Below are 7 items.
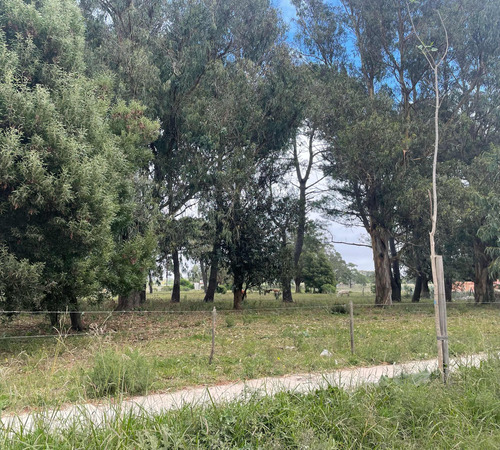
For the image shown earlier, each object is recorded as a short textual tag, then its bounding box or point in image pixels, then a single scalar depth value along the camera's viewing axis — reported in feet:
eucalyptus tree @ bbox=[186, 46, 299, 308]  60.23
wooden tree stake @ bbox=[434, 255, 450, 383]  17.65
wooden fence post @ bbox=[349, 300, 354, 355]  29.01
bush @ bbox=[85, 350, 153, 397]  17.69
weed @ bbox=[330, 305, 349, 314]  62.71
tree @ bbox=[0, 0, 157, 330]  29.86
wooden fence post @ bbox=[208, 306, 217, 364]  26.43
